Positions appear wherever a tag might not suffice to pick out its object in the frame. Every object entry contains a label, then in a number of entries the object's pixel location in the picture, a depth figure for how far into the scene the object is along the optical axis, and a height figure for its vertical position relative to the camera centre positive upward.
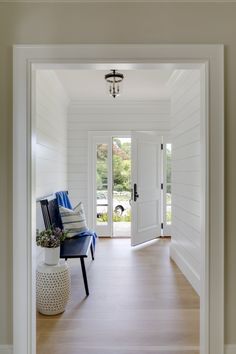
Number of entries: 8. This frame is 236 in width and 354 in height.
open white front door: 5.12 -0.21
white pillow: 3.76 -0.61
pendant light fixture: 3.68 +1.26
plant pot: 2.63 -0.74
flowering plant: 2.62 -0.58
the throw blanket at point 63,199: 4.06 -0.35
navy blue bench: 3.00 -0.81
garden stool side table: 2.56 -1.03
